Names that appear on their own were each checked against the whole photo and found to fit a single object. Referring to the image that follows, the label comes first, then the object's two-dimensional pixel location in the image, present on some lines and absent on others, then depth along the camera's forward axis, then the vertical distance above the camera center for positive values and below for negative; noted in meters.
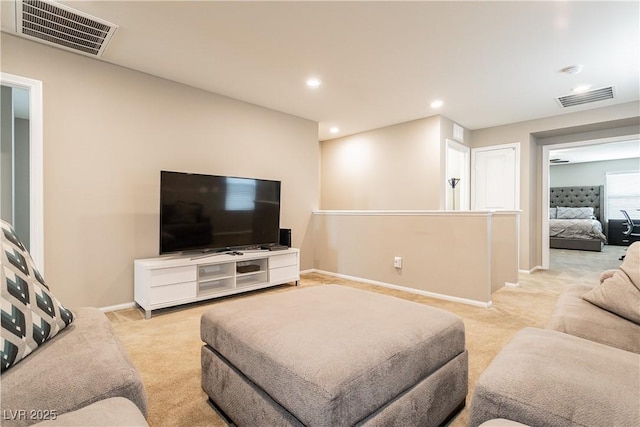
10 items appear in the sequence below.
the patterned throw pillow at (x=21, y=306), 0.86 -0.29
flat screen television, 2.97 +0.01
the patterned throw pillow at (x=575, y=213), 8.35 -0.01
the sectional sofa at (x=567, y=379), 0.79 -0.50
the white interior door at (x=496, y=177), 5.04 +0.61
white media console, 2.79 -0.67
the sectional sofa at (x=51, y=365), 0.74 -0.44
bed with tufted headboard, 7.32 -0.12
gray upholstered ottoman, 0.96 -0.54
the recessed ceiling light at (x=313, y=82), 3.31 +1.45
